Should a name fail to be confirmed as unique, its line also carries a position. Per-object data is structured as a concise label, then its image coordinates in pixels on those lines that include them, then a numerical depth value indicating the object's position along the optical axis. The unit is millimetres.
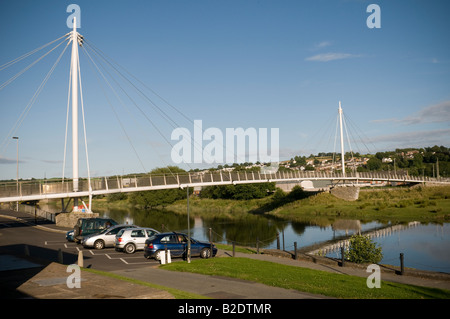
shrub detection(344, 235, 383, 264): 21078
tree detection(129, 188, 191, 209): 99750
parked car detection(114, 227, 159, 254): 24234
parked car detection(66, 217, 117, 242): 27906
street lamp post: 60672
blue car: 21453
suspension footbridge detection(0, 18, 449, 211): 36000
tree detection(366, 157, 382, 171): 186312
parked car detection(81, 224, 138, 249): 25938
